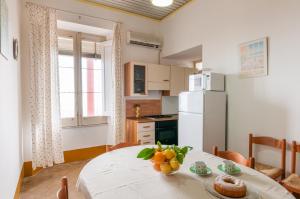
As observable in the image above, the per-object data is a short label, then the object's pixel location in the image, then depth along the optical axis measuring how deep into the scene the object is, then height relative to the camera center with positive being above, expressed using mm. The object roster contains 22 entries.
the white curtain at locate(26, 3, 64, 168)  2932 +117
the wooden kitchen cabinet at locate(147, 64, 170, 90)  3916 +378
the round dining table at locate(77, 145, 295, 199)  1023 -554
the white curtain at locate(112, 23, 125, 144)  3668 +145
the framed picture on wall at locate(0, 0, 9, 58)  1417 +534
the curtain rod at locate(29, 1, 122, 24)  3222 +1471
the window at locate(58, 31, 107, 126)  3471 +299
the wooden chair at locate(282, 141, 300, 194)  1648 -816
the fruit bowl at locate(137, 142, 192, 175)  1207 -420
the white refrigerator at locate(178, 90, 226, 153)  2609 -374
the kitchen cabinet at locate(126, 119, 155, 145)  3519 -716
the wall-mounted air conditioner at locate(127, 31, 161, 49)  3912 +1185
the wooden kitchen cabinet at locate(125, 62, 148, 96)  3715 +313
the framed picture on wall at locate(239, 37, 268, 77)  2329 +479
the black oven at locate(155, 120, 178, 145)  3734 -772
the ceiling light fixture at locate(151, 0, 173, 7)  2184 +1095
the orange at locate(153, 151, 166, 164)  1214 -417
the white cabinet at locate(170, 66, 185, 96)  4172 +323
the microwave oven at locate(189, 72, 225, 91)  2697 +193
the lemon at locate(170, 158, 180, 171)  1196 -444
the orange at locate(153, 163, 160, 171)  1246 -490
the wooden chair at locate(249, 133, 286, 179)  1963 -655
